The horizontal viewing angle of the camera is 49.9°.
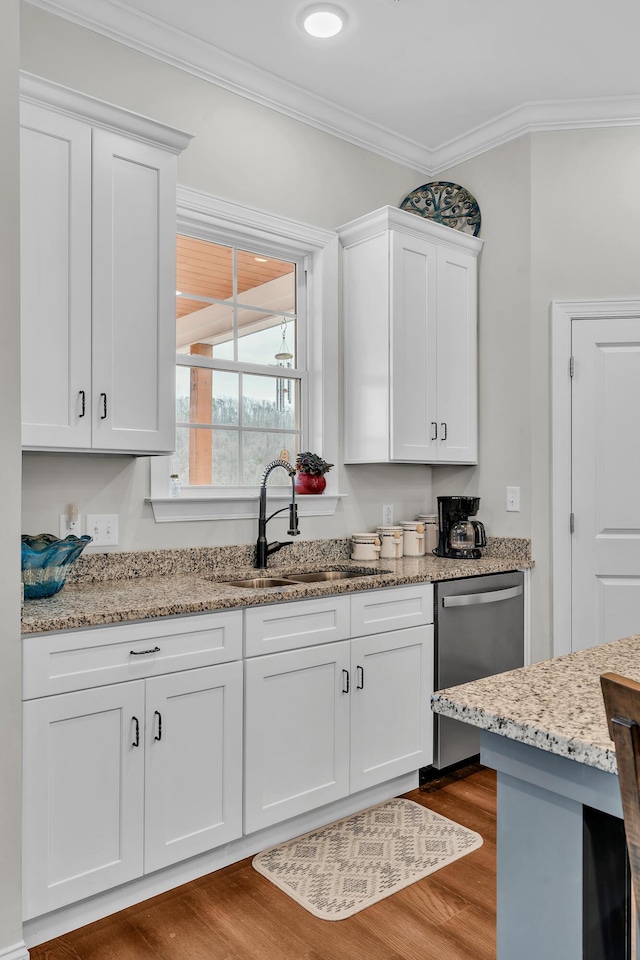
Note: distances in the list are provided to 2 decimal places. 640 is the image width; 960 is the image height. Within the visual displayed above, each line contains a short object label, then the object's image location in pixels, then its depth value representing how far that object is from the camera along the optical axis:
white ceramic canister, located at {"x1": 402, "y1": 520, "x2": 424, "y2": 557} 3.46
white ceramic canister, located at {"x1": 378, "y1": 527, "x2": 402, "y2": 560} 3.38
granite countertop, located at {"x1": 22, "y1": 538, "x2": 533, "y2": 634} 1.99
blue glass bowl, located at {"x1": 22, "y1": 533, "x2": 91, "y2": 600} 2.06
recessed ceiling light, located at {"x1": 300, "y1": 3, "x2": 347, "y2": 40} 2.64
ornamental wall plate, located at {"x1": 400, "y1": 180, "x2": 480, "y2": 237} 3.65
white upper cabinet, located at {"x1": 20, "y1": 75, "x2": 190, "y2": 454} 2.11
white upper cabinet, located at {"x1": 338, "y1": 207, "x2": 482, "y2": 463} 3.20
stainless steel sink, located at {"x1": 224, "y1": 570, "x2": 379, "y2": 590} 2.82
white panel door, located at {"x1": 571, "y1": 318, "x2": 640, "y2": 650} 3.26
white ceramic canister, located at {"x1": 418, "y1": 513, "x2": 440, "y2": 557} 3.61
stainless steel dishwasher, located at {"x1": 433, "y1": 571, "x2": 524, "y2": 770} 2.89
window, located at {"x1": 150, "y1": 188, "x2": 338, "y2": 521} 2.94
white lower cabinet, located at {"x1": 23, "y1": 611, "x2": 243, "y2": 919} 1.83
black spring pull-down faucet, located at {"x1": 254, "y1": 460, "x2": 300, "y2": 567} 2.91
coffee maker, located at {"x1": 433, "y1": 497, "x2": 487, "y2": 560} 3.37
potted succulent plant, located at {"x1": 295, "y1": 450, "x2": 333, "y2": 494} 3.17
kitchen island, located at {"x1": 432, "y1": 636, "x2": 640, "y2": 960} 0.95
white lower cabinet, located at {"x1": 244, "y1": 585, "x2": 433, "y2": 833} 2.29
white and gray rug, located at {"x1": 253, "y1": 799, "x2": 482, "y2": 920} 2.11
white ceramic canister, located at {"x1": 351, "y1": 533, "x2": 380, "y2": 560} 3.26
